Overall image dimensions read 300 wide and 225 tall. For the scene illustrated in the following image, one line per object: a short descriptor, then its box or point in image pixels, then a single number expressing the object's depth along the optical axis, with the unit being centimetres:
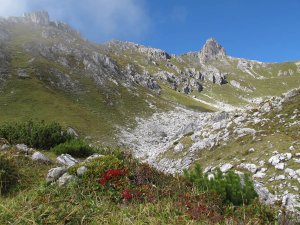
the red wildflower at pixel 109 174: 650
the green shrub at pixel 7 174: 654
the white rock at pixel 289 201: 932
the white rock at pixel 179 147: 2342
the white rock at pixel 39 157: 876
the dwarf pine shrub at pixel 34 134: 1199
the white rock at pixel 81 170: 679
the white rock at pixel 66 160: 948
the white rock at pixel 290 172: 1256
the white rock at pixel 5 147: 901
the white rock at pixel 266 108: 2126
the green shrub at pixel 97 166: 661
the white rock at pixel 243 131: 1881
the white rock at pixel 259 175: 1360
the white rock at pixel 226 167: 1558
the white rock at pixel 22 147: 945
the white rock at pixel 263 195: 838
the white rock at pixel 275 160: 1399
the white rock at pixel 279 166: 1351
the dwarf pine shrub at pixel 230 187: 696
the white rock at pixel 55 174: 679
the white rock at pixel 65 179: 638
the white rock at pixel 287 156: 1392
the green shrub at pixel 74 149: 1131
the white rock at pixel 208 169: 1665
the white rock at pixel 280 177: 1276
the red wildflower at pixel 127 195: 605
